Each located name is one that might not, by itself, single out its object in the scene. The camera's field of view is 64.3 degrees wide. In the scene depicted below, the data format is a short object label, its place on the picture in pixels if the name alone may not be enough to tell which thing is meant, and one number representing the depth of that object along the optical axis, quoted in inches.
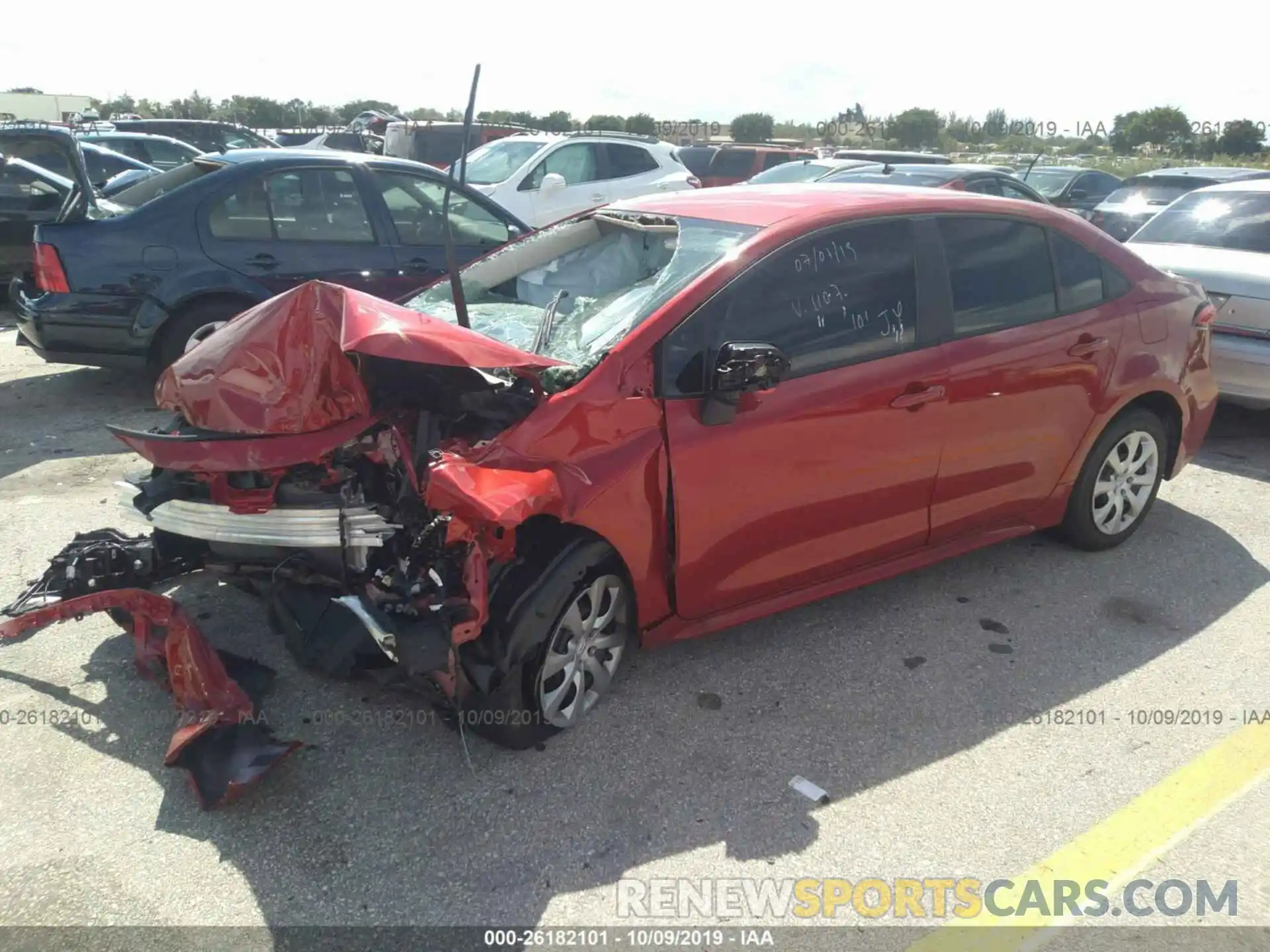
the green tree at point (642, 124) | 1311.5
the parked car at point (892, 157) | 580.4
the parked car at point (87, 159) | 355.6
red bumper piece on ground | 114.6
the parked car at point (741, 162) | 682.8
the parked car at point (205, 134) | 734.5
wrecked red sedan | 118.9
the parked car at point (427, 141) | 634.2
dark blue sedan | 241.6
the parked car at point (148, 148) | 557.3
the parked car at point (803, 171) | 478.0
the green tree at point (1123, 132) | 1582.2
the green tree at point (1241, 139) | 1320.1
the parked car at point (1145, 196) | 476.1
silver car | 251.0
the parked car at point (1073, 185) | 561.6
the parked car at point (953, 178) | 372.8
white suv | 446.9
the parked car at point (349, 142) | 813.9
